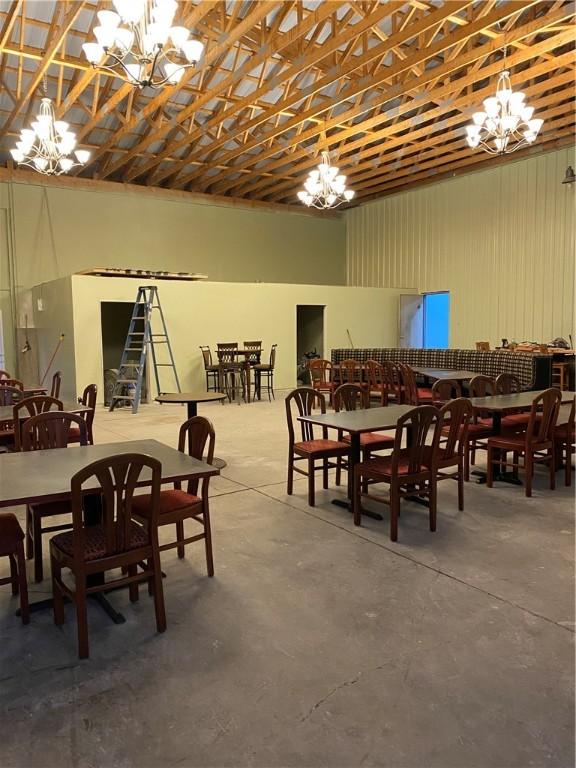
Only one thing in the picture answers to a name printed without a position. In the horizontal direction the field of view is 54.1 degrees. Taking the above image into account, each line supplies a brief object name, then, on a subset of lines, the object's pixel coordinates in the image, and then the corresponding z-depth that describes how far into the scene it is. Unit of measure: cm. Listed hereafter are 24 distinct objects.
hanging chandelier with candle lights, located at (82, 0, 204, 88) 488
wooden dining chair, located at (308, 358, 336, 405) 966
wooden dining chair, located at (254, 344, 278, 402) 1081
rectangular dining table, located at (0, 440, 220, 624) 242
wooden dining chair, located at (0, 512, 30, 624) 248
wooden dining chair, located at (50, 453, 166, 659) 232
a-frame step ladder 964
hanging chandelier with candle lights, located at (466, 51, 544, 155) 689
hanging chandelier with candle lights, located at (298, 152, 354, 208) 955
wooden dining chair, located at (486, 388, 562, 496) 447
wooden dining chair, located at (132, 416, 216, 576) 295
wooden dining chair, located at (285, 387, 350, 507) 433
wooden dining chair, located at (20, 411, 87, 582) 303
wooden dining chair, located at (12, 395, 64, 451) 423
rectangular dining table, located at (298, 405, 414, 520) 399
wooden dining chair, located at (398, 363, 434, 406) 775
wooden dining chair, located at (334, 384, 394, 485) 450
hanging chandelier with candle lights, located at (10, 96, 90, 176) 769
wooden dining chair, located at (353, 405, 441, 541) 358
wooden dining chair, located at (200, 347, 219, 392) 1088
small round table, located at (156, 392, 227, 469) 562
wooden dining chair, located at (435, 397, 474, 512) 390
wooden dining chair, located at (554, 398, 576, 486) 478
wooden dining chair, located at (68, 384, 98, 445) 527
